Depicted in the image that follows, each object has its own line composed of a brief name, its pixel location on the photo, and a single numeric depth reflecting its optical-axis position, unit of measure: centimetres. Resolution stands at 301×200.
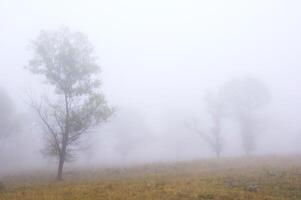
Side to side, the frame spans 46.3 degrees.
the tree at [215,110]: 6138
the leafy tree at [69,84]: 3098
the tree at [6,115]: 6419
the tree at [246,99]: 6119
